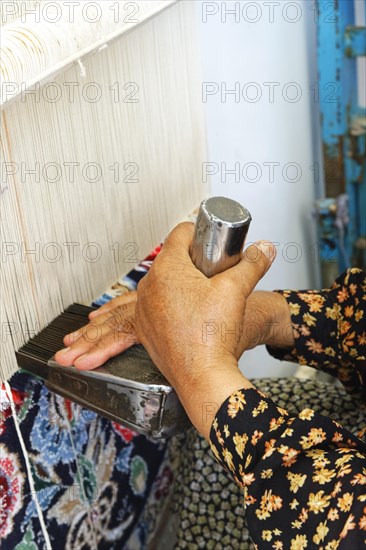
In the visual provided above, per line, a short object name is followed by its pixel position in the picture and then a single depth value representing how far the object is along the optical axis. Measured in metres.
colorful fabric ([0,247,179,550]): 0.95
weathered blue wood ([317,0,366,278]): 1.75
